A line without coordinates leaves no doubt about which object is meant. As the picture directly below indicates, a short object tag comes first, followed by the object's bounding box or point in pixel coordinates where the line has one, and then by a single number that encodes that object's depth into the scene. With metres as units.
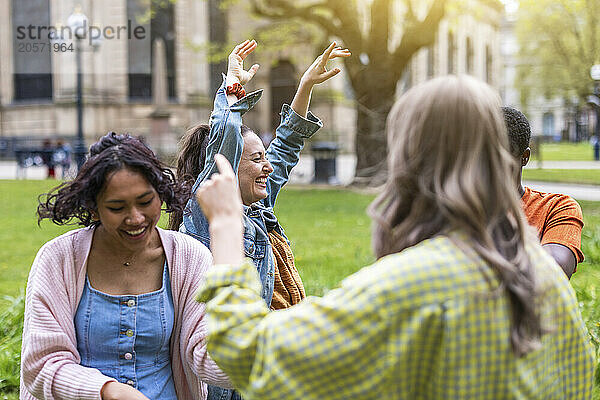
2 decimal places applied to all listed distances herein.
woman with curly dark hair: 2.53
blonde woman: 1.67
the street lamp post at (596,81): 21.81
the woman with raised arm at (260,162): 3.14
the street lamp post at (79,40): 17.75
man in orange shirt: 3.15
